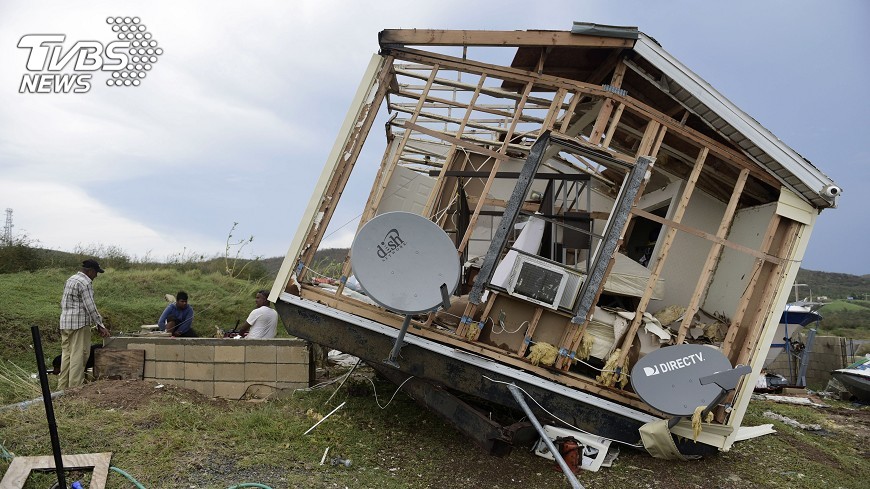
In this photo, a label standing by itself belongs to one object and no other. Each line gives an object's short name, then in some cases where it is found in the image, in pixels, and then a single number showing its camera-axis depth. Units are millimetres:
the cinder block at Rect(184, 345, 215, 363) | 7703
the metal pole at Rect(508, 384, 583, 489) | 5086
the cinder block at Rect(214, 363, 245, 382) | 7707
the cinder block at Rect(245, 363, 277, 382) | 7746
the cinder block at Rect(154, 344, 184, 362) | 7742
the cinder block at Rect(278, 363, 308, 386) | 7805
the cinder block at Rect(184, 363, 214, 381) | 7703
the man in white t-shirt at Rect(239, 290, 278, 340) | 8797
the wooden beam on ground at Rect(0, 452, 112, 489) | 4914
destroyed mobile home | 6258
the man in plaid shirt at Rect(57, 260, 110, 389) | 7746
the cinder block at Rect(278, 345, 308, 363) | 7805
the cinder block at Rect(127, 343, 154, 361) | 7804
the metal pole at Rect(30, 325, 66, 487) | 3918
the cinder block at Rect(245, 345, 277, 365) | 7750
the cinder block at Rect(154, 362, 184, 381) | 7750
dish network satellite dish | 5508
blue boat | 15391
